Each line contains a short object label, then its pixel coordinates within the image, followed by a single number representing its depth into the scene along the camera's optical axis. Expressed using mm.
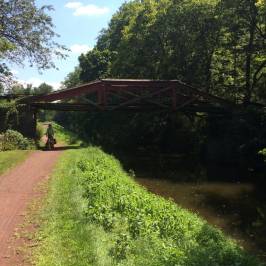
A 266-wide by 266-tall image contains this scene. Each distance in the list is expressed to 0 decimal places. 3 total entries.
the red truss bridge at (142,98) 25156
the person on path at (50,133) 24095
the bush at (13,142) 21224
